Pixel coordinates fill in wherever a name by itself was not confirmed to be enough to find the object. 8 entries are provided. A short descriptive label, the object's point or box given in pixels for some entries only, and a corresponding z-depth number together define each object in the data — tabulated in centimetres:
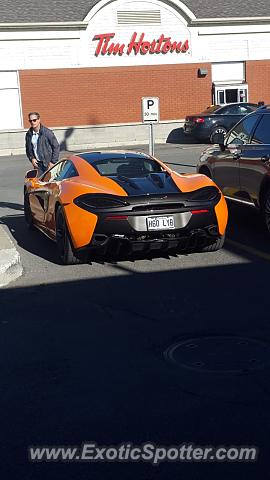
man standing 1112
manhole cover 455
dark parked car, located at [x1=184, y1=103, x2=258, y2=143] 2706
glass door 3169
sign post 1254
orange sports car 718
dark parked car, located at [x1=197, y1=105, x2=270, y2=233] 853
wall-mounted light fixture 3042
